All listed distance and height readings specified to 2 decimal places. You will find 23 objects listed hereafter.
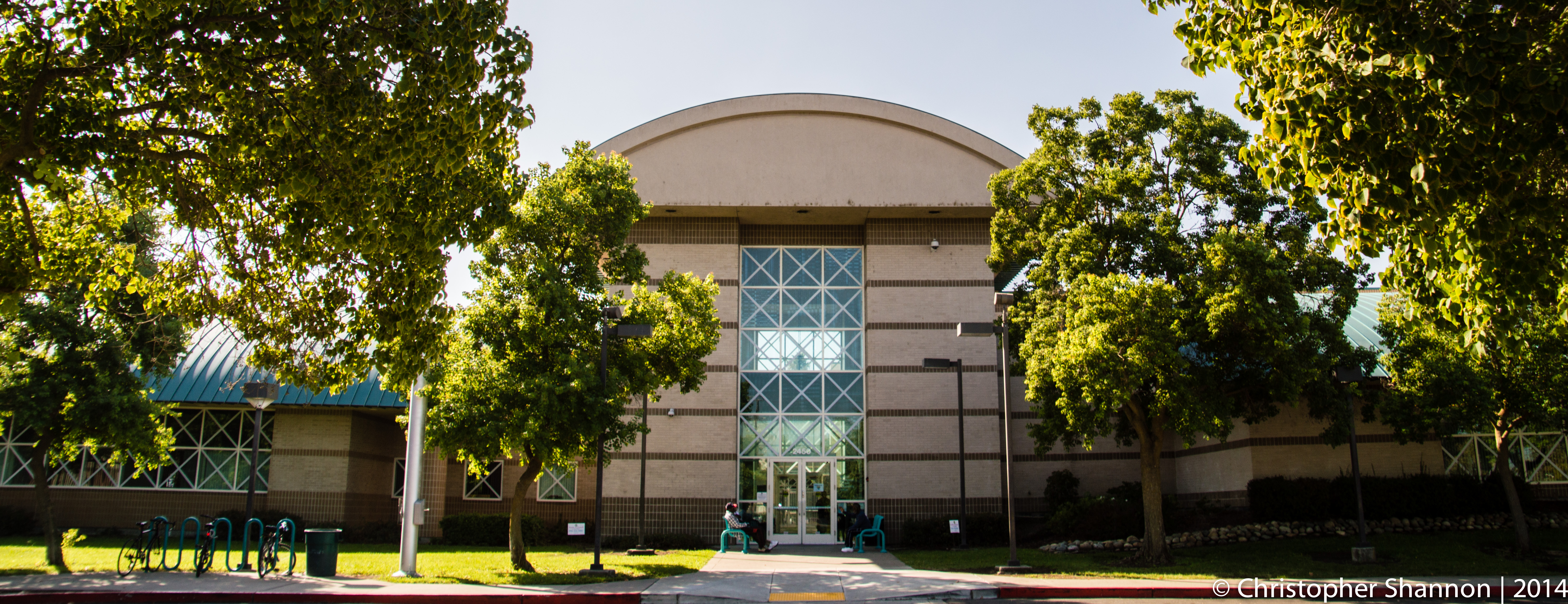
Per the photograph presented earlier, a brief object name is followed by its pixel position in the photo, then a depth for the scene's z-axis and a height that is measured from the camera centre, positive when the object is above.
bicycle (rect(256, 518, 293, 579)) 13.98 -1.61
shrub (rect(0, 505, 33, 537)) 23.62 -1.88
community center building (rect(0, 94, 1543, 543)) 24.42 +2.14
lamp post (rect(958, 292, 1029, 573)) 15.45 +0.61
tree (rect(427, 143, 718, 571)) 14.87 +2.04
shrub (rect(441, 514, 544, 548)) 24.23 -2.11
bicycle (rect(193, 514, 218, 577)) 14.29 -1.51
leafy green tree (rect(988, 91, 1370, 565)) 15.75 +3.13
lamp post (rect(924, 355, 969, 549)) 22.02 -1.32
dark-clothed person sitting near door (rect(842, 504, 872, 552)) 21.86 -1.76
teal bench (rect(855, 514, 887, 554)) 21.62 -2.05
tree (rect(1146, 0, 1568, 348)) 6.38 +2.45
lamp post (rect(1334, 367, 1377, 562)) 16.28 -1.37
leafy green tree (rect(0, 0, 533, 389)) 8.34 +3.20
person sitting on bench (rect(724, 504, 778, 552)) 20.73 -1.62
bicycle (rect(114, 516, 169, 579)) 14.54 -1.64
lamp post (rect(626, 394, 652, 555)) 20.94 -1.32
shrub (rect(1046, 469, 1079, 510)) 24.95 -0.96
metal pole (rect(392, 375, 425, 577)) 14.43 -0.34
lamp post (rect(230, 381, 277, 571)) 16.67 +1.02
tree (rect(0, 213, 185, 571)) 17.56 +1.45
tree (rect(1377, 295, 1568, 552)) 16.97 +1.36
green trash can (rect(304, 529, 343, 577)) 14.23 -1.63
